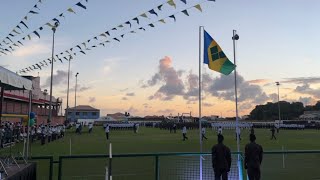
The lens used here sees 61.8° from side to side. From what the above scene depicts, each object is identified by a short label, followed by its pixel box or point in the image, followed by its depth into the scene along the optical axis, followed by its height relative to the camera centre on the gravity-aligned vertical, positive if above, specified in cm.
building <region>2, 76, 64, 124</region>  2955 +84
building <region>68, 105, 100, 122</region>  11080 -47
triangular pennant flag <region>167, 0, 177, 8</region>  817 +334
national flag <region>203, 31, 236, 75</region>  1070 +221
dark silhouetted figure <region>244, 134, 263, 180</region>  663 -116
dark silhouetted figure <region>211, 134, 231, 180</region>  665 -119
